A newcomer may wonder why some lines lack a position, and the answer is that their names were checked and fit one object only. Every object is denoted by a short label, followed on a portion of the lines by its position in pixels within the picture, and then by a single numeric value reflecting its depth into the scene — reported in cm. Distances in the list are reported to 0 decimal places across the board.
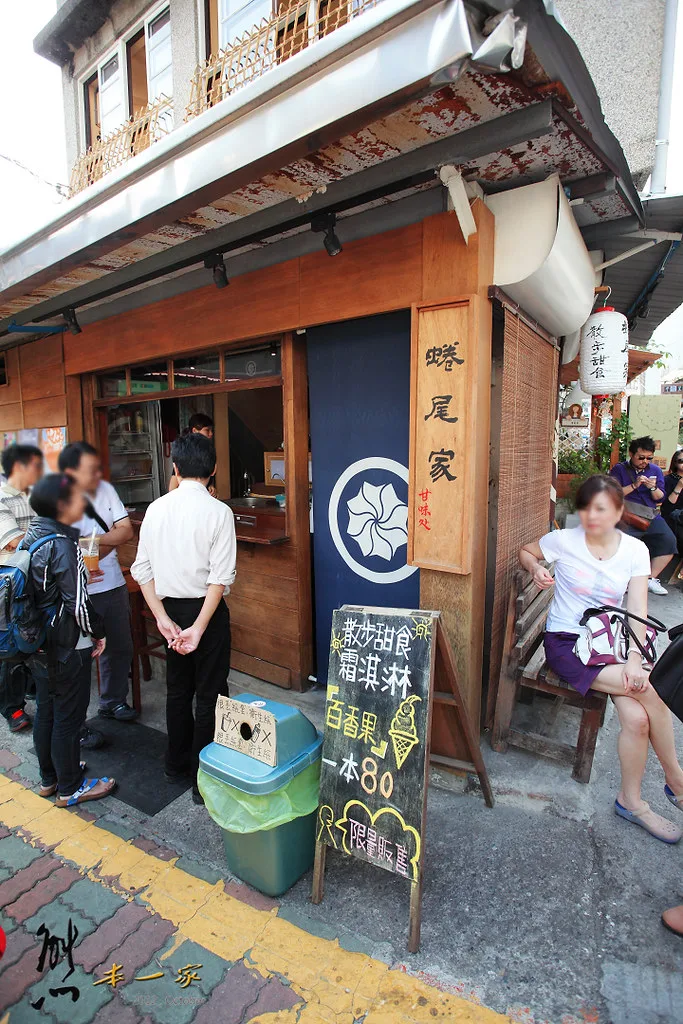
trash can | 236
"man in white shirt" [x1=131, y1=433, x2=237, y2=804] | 293
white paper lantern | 477
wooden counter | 446
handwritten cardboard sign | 242
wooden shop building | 229
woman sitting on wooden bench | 287
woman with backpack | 232
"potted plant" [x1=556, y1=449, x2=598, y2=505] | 894
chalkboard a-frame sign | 232
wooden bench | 323
